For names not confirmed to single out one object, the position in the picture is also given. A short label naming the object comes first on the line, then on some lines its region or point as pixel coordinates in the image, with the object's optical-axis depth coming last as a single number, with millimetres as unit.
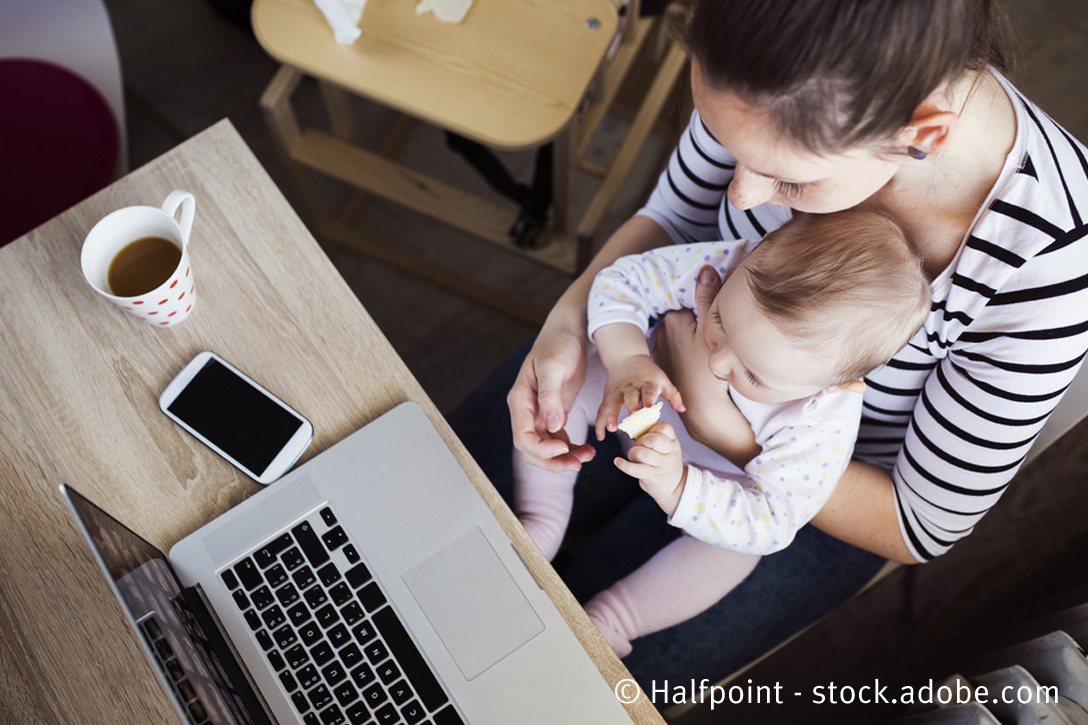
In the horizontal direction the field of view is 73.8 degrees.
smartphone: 776
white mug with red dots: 789
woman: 566
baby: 750
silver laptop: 702
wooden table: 703
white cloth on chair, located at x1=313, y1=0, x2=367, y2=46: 1209
